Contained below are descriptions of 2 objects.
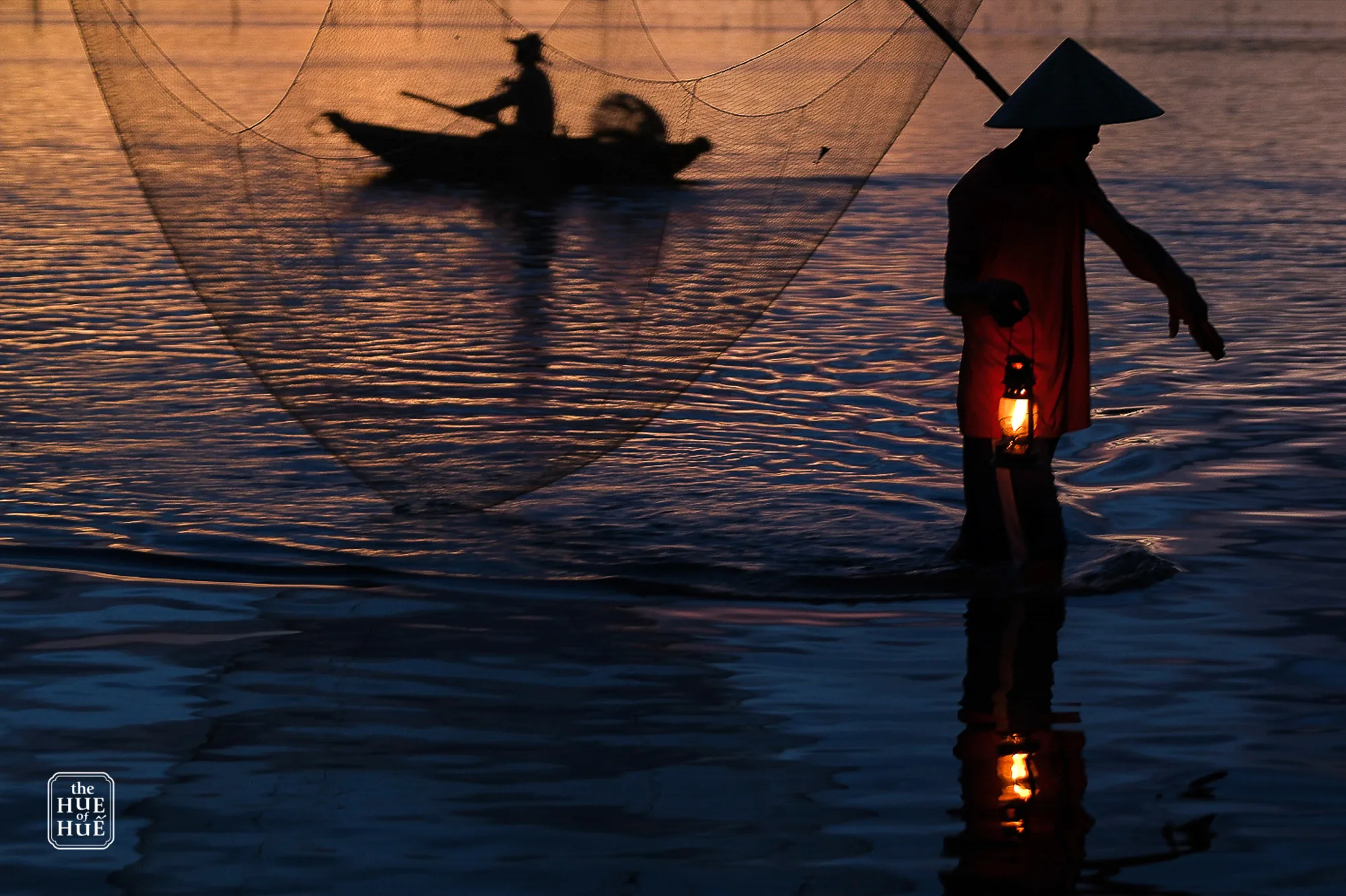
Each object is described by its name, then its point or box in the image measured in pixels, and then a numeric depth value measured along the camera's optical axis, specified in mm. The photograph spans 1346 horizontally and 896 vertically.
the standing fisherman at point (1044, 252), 10359
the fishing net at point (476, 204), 12656
